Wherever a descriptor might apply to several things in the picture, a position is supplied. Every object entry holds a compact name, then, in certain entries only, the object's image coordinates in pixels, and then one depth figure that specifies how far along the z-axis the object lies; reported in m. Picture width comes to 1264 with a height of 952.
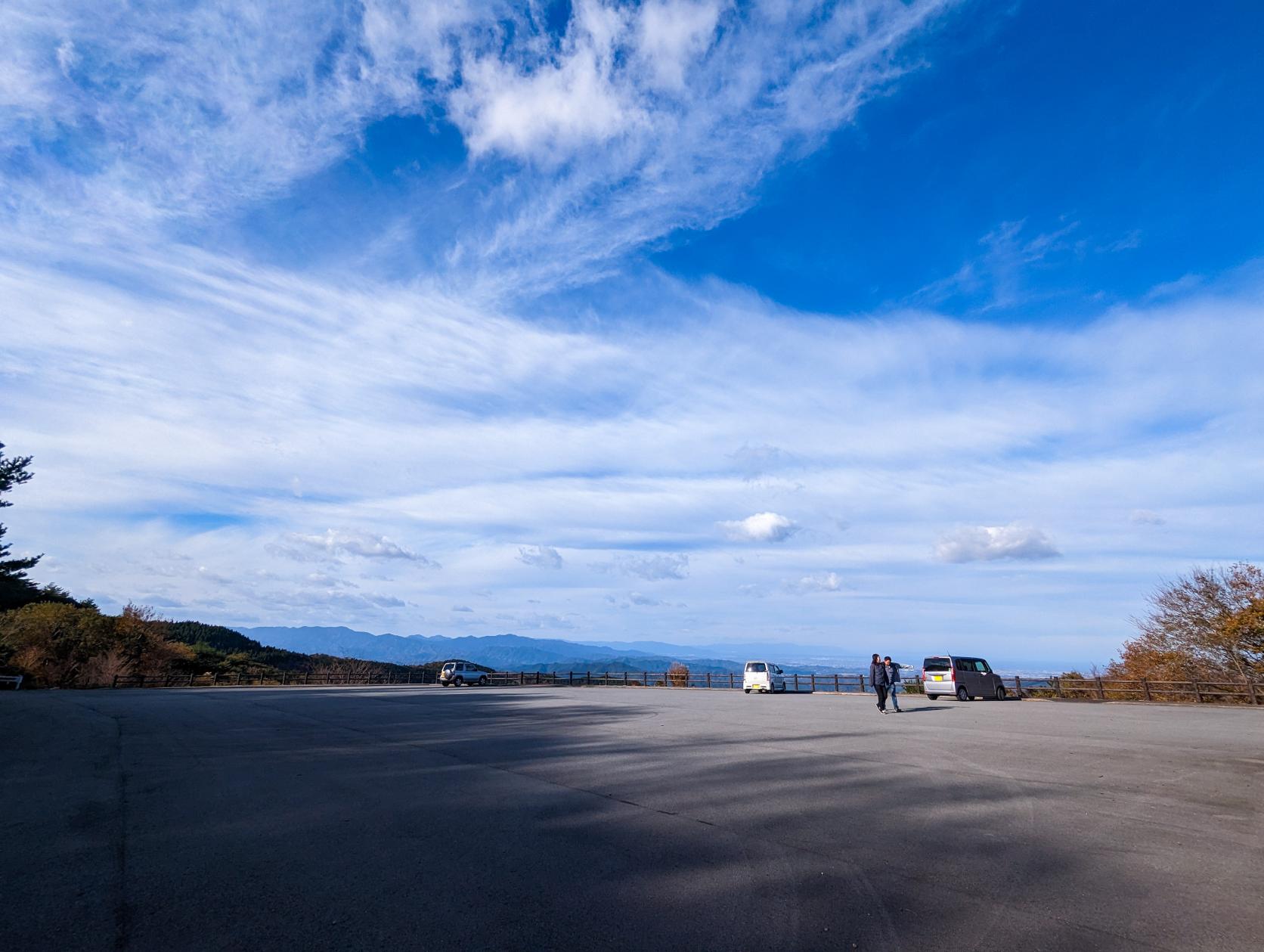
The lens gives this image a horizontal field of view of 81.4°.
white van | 36.28
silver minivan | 28.98
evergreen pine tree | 27.56
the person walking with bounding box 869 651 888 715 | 21.45
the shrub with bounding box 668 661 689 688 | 45.66
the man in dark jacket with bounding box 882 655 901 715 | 21.41
